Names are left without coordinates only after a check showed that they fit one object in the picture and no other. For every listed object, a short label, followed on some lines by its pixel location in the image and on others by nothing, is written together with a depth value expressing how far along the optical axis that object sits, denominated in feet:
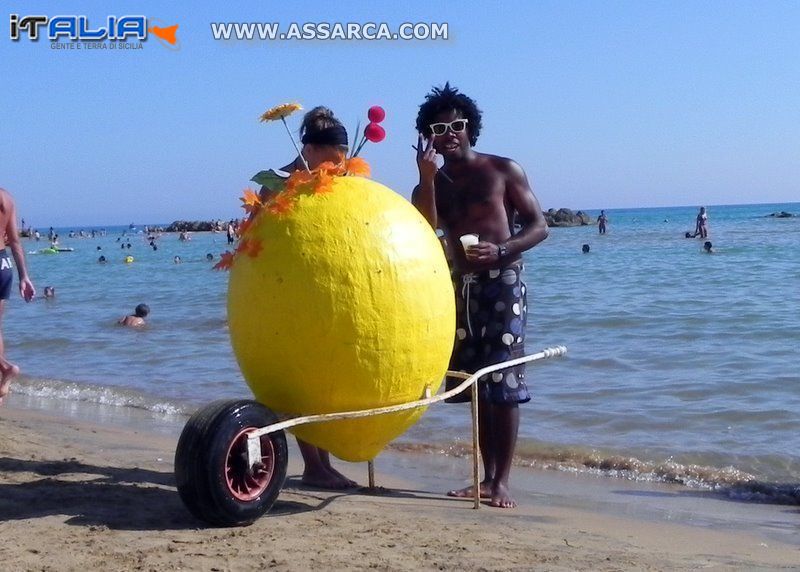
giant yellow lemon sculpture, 11.32
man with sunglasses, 14.70
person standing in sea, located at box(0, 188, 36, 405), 20.24
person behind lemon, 14.65
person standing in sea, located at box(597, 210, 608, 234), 164.86
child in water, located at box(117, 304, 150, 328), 45.19
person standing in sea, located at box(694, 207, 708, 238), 125.08
